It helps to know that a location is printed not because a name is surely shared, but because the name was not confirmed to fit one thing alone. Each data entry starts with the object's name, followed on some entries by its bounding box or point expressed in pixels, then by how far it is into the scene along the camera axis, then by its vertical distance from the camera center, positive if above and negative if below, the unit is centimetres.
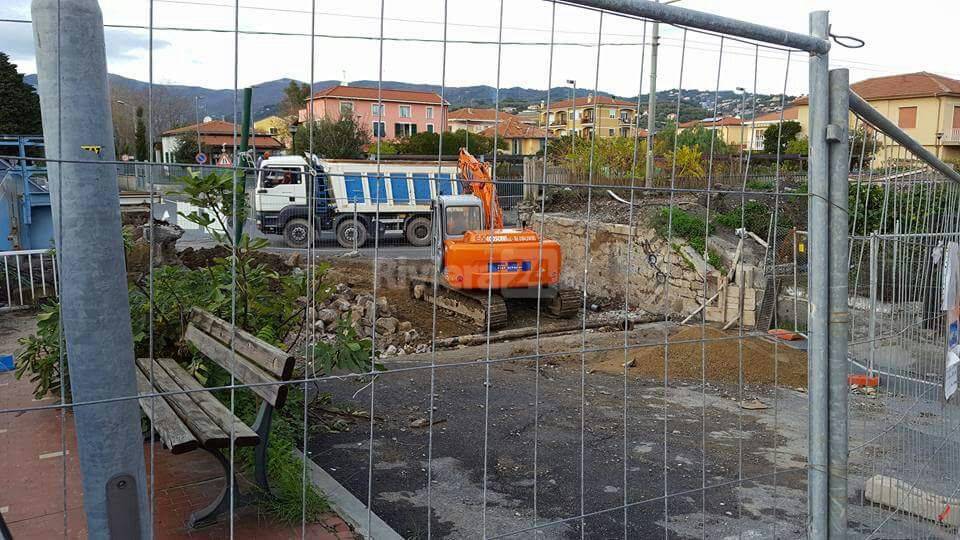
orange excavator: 1113 -100
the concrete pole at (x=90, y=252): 192 -16
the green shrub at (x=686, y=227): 1395 -43
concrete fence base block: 342 -137
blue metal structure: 664 -32
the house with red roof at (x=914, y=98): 3075 +469
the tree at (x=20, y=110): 1274 +150
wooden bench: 361 -116
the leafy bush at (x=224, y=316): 484 -94
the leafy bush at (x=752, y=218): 1548 -26
